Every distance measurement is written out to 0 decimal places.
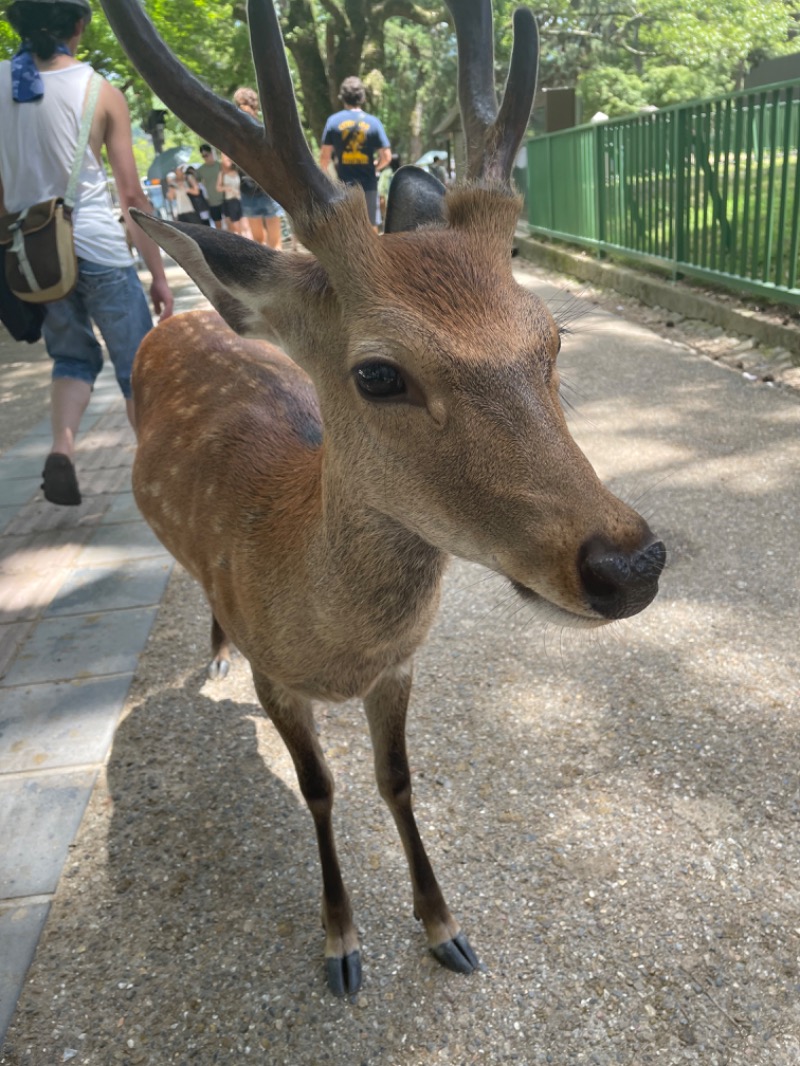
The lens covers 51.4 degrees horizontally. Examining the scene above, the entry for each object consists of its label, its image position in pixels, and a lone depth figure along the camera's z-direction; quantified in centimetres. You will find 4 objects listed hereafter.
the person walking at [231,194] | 1152
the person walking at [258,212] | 944
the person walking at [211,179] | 1467
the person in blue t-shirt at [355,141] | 834
